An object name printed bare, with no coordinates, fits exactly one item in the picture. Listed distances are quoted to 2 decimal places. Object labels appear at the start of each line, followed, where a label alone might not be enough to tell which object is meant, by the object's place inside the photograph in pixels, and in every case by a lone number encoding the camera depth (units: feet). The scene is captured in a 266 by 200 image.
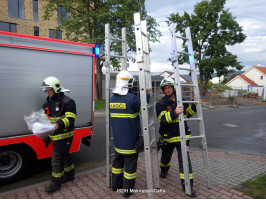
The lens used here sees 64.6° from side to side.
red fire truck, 11.52
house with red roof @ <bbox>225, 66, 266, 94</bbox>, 170.09
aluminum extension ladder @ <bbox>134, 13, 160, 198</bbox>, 9.34
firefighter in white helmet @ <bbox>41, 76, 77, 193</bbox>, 11.10
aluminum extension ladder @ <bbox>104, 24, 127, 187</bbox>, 11.52
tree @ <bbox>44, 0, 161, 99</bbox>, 53.72
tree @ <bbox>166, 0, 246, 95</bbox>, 71.61
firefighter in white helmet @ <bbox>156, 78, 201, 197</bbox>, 10.92
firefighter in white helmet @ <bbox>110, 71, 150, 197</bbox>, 10.15
